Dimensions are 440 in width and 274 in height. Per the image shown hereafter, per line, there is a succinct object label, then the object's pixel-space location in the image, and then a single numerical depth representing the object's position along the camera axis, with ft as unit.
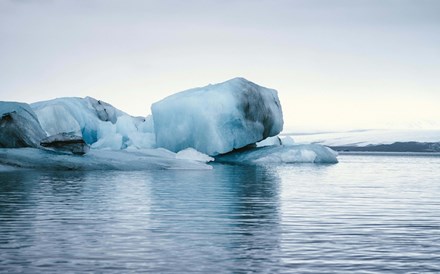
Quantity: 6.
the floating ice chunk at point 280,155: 116.47
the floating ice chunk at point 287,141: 148.93
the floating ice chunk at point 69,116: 113.91
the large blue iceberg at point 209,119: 108.37
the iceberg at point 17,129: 76.48
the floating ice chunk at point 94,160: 73.00
